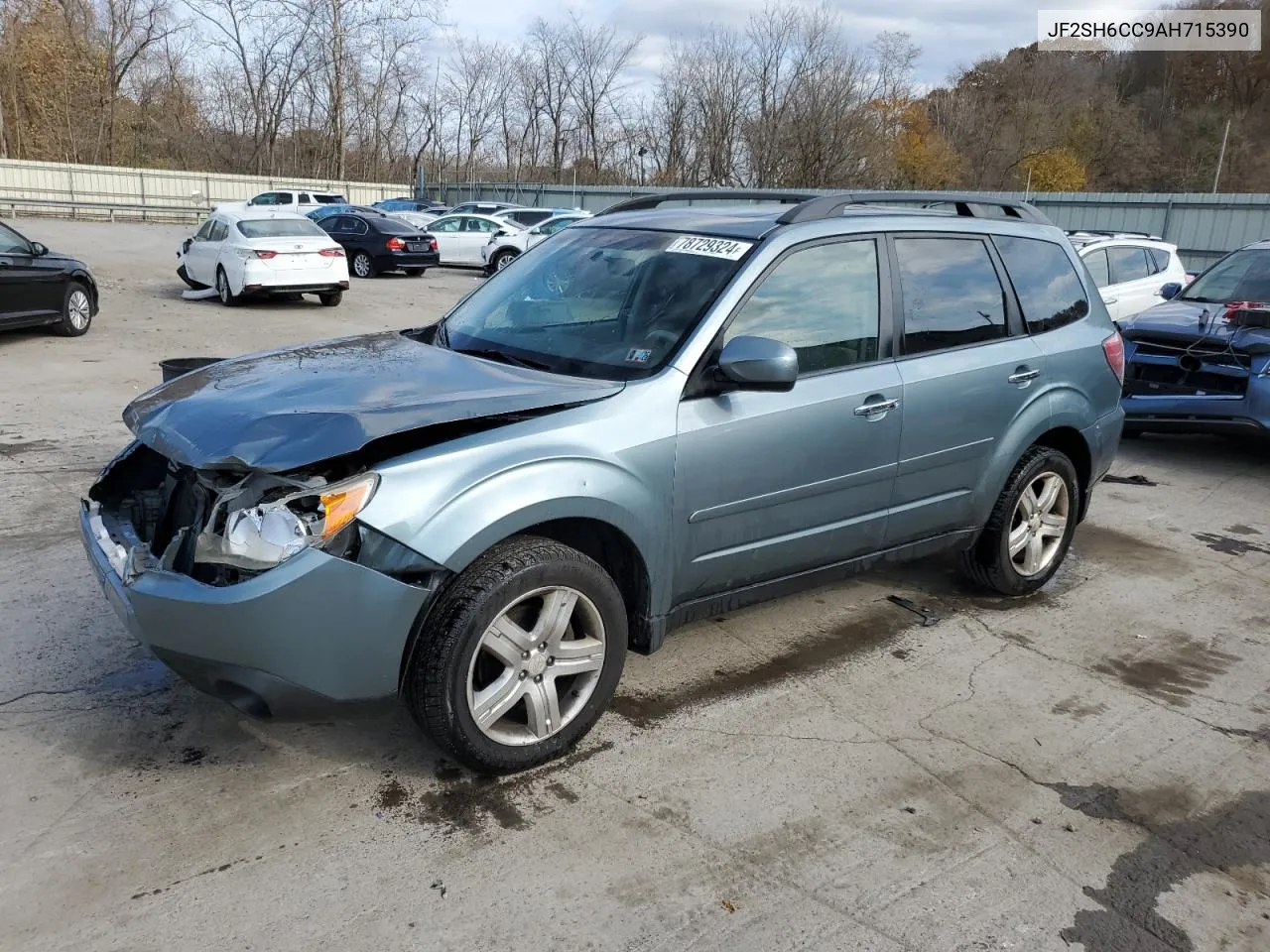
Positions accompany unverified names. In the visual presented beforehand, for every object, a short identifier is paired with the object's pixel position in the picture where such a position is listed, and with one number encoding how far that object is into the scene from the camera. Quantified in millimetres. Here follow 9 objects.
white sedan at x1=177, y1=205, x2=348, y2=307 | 15641
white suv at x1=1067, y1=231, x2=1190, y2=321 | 11742
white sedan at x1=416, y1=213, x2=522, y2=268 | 26672
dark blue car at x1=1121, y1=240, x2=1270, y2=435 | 7684
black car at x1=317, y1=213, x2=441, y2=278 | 22172
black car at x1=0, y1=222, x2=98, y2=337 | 11211
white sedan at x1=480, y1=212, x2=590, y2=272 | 24953
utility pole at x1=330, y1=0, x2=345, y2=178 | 43812
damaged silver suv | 2932
